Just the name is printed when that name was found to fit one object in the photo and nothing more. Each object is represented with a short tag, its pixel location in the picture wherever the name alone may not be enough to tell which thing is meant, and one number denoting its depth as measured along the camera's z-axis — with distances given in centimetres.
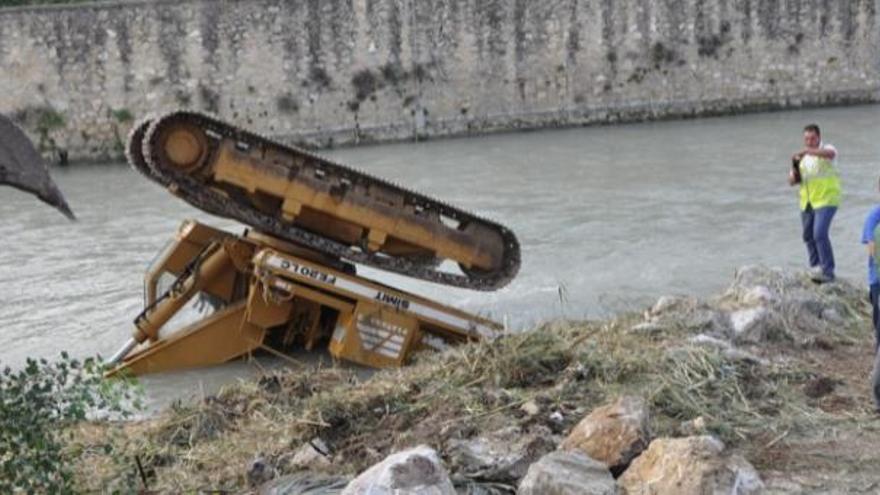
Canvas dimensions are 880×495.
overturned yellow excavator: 893
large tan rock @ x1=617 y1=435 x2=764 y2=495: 467
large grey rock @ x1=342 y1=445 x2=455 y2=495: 449
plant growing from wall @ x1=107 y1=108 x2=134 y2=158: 2773
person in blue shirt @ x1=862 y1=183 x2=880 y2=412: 654
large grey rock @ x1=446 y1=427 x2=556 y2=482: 516
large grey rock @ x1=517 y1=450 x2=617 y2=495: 466
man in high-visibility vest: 955
